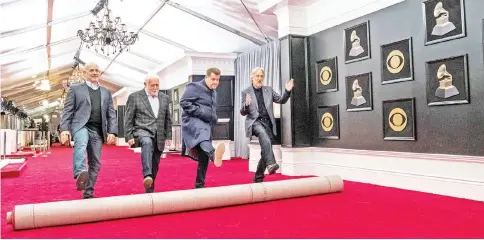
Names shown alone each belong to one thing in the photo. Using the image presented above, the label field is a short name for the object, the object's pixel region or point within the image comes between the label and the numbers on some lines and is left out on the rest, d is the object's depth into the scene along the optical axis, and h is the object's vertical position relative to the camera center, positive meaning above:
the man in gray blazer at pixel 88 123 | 3.47 +0.13
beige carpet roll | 2.74 -0.51
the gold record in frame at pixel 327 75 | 5.56 +0.82
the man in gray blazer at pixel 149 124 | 3.69 +0.12
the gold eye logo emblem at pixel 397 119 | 4.51 +0.15
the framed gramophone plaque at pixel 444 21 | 3.87 +1.09
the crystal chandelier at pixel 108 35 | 7.99 +2.05
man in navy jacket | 3.85 +0.15
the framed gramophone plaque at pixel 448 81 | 3.85 +0.50
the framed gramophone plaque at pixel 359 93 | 4.98 +0.51
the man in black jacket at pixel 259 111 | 4.49 +0.26
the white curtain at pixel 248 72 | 7.94 +1.33
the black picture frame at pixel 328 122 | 5.55 +0.16
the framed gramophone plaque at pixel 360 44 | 5.00 +1.14
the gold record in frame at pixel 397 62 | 4.43 +0.80
